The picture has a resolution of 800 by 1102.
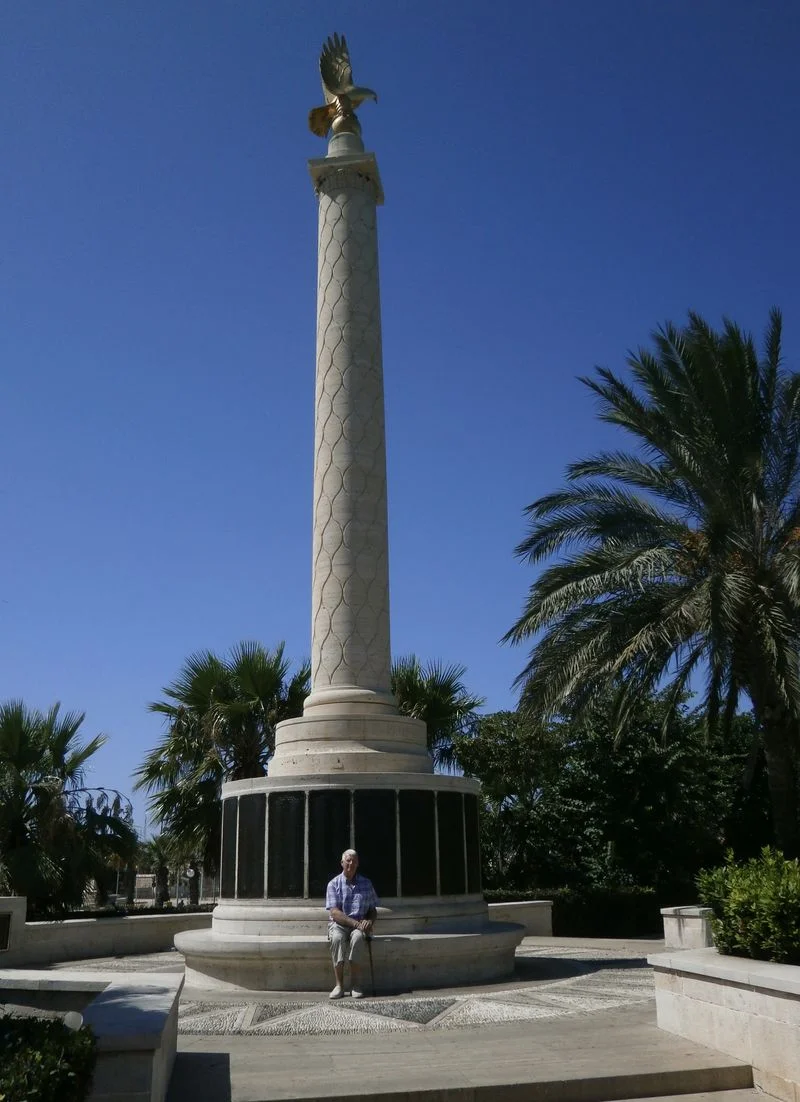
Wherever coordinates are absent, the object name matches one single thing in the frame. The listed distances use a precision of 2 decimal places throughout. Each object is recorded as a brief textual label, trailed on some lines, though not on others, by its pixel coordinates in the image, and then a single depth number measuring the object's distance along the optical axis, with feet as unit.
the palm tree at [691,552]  56.13
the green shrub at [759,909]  26.66
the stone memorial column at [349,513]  50.26
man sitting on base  38.78
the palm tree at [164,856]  74.74
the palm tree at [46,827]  61.67
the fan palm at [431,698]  79.82
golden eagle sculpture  65.36
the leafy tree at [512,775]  89.66
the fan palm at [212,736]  73.67
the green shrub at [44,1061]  15.26
